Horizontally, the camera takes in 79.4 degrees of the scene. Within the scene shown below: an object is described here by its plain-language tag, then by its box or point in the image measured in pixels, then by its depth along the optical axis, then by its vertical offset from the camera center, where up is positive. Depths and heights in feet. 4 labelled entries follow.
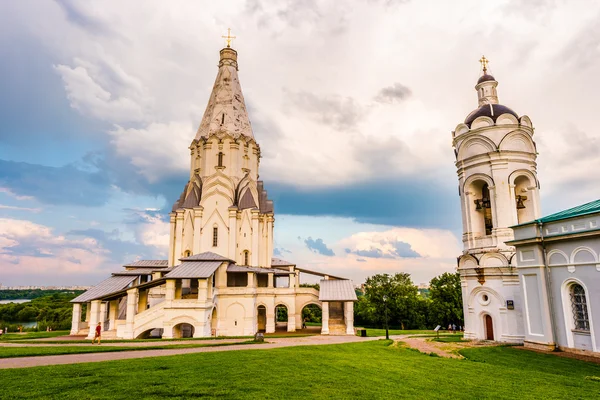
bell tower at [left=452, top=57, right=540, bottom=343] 61.98 +13.47
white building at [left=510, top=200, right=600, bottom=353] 47.07 +0.04
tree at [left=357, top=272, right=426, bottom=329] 142.51 -8.06
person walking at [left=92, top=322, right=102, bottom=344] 65.41 -8.03
